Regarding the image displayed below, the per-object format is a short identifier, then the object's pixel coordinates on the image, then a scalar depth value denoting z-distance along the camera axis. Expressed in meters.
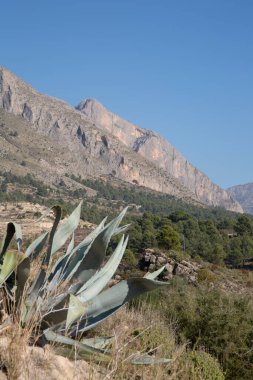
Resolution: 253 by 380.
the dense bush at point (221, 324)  7.52
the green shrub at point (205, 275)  27.53
